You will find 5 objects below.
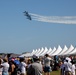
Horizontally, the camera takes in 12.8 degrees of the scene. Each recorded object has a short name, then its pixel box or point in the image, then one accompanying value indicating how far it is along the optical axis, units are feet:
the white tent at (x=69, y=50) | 210.79
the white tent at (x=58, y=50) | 244.44
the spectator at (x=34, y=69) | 39.40
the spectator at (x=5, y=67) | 50.90
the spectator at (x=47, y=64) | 68.64
